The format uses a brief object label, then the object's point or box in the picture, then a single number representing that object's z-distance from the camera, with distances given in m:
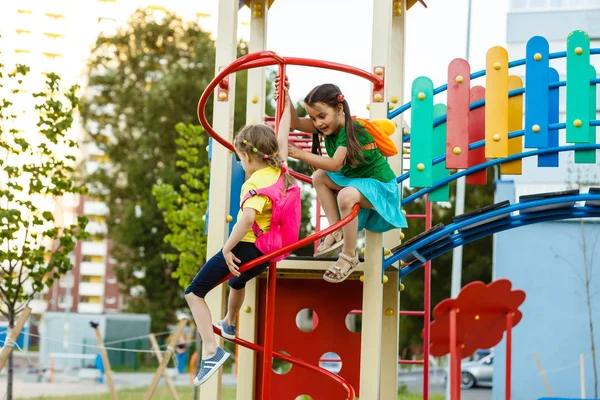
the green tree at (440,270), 24.22
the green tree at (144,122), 27.17
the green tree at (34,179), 9.46
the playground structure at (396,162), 4.86
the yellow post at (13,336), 7.19
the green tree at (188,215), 12.94
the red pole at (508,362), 7.17
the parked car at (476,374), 21.42
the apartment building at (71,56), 58.38
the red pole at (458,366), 7.14
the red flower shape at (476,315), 8.05
